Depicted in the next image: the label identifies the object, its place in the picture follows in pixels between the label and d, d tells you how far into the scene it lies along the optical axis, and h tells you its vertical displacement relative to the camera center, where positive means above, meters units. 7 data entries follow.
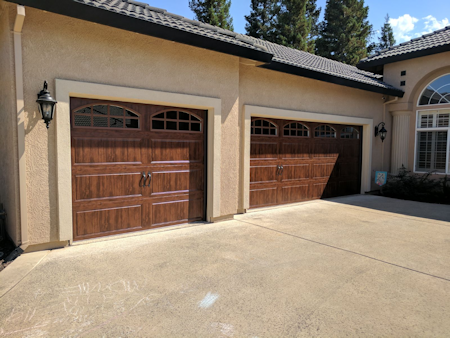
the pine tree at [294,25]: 24.19 +10.49
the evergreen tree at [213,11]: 22.27 +10.69
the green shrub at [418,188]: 9.58 -1.14
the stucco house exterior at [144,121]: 4.44 +0.63
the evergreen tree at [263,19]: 25.07 +11.41
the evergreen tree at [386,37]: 36.69 +14.55
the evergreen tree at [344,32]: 27.70 +11.46
